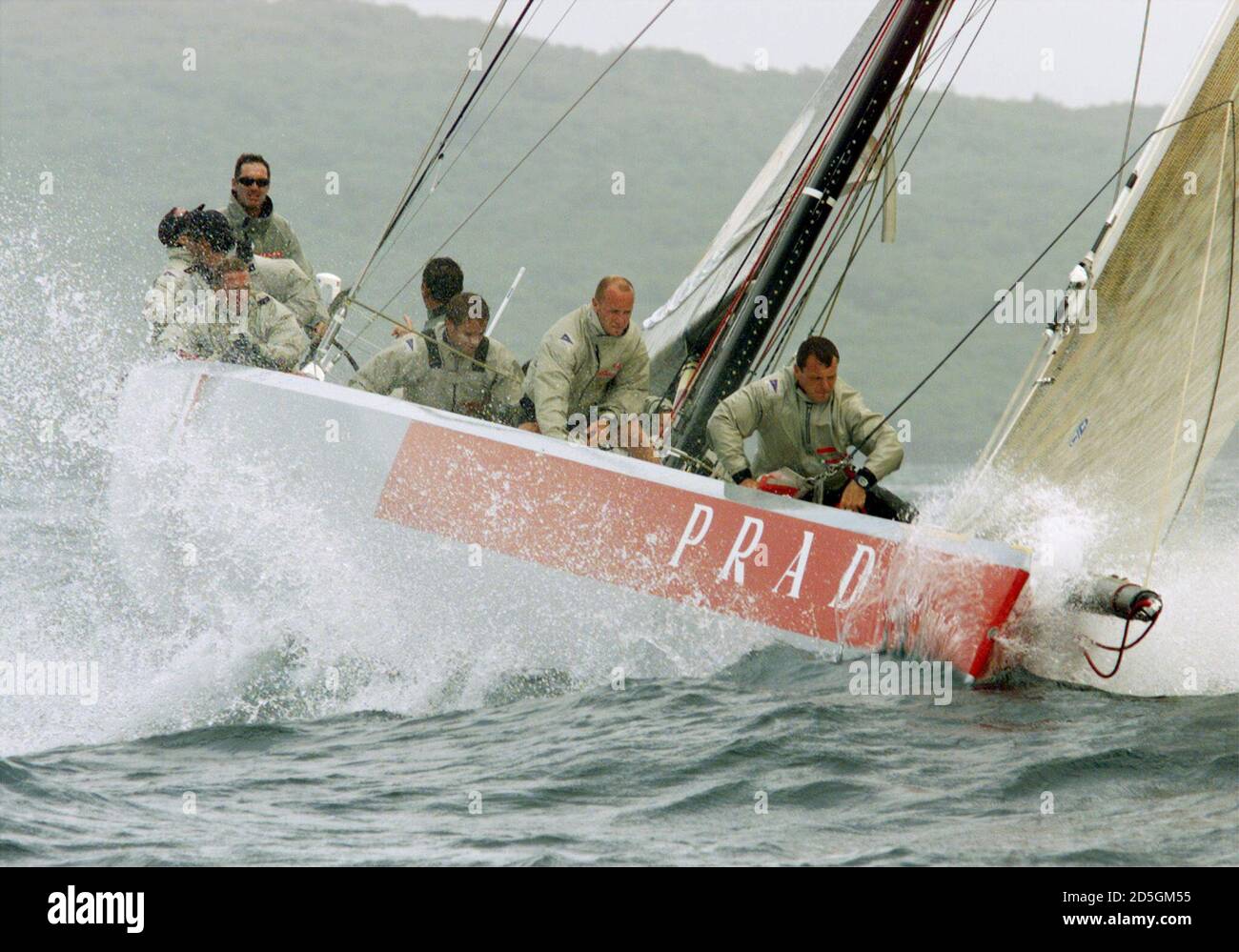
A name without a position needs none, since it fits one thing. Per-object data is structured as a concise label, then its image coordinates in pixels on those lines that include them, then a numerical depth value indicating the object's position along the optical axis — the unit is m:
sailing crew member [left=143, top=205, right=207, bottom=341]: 13.85
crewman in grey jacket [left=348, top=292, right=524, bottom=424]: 14.03
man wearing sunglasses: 15.89
